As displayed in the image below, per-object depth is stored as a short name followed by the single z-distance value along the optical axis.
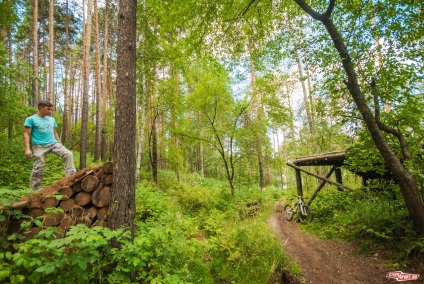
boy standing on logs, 4.23
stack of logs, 3.36
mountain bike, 8.57
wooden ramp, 7.82
